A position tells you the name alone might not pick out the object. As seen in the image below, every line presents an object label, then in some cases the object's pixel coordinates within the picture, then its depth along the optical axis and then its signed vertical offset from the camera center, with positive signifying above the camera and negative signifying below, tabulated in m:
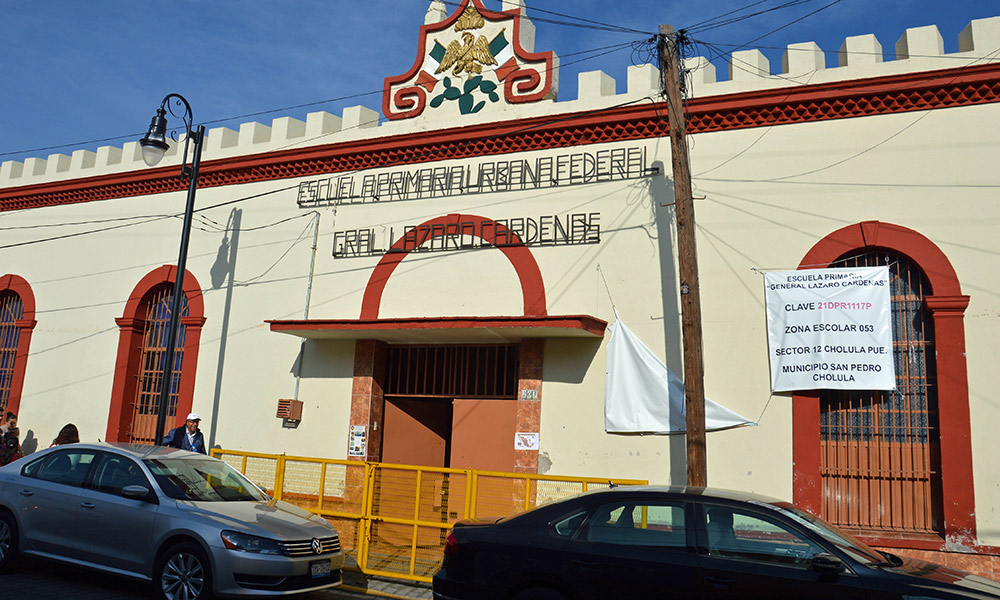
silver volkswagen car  7.58 -0.85
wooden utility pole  9.33 +2.41
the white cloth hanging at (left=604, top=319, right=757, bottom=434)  10.90 +0.98
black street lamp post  11.70 +4.16
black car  5.63 -0.70
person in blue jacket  11.45 +0.04
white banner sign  10.03 +1.81
